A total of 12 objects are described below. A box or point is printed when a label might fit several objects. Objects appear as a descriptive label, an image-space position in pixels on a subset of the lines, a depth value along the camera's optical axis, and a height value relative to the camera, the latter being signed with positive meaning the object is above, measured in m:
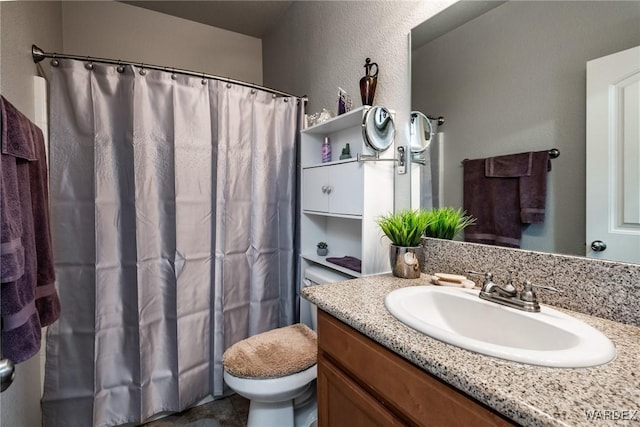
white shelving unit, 1.35 +0.05
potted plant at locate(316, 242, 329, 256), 1.85 -0.27
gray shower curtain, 1.40 -0.14
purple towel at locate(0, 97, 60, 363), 0.74 -0.10
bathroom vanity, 0.43 -0.30
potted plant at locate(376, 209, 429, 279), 1.11 -0.15
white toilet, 1.19 -0.70
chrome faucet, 0.77 -0.25
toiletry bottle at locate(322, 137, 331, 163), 1.76 +0.34
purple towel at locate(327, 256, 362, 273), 1.46 -0.30
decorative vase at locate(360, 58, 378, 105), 1.41 +0.58
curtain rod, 1.30 +0.73
